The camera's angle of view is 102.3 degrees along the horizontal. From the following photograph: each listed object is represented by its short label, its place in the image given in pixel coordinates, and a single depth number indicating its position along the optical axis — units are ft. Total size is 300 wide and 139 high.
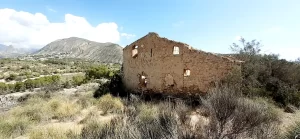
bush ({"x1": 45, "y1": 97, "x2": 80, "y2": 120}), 17.85
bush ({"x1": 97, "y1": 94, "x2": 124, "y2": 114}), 19.55
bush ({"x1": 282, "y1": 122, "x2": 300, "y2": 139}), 8.40
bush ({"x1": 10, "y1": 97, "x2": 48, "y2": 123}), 16.86
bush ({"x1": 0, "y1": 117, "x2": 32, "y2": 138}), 12.52
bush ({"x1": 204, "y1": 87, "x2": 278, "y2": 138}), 8.98
